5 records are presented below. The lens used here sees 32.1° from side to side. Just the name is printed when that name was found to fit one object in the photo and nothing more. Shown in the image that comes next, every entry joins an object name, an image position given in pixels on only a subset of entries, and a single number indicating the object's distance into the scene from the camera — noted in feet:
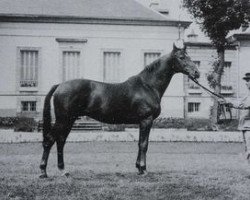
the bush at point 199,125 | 77.12
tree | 84.17
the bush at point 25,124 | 69.67
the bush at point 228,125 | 78.54
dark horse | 27.04
